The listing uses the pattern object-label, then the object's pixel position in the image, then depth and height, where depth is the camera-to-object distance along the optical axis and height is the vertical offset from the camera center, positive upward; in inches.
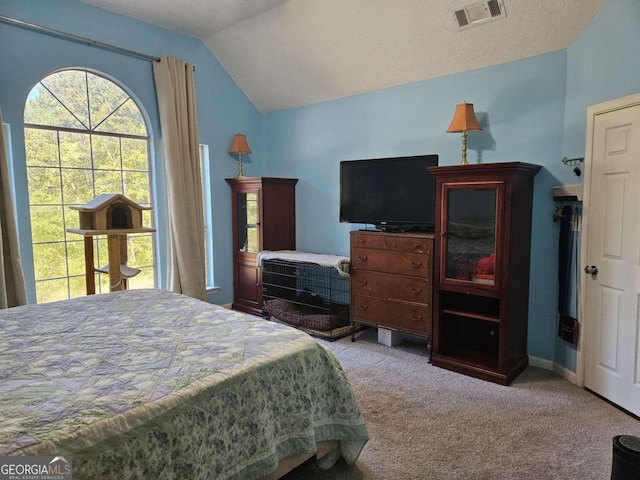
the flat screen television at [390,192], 136.8 +6.2
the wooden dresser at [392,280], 130.6 -23.6
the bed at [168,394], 47.8 -23.9
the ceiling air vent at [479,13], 113.1 +55.5
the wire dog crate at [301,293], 164.9 -35.4
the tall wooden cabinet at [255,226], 179.2 -6.3
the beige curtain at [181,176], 159.5 +14.8
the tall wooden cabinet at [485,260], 114.0 -14.9
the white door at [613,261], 98.6 -13.8
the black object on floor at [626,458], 66.7 -41.4
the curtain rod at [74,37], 124.7 +59.0
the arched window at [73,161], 136.6 +19.1
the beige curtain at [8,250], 119.4 -10.4
